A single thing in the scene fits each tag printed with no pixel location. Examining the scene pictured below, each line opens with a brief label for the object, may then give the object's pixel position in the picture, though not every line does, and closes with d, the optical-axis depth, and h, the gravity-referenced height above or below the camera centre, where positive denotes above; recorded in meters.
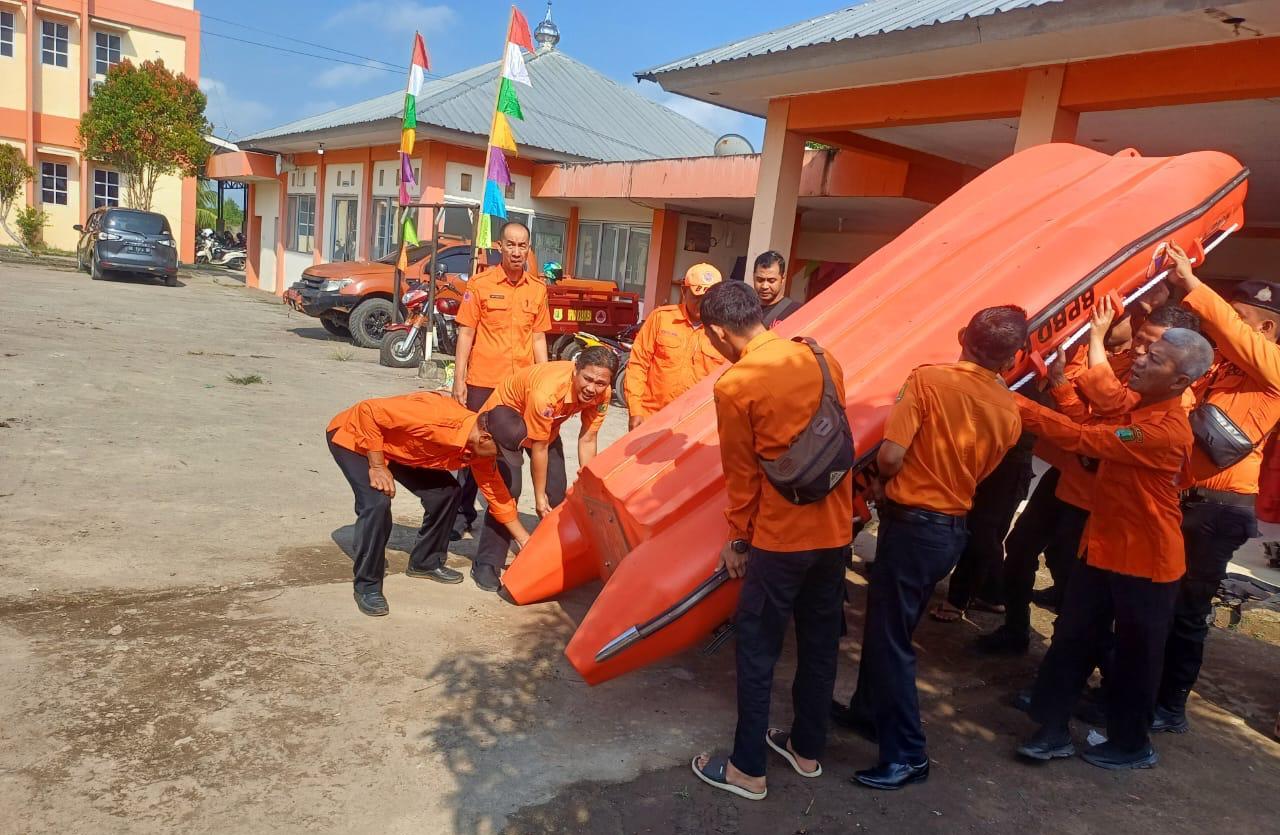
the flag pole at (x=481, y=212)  10.05 +0.45
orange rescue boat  3.05 -0.12
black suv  17.97 -0.74
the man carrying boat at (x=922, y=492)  2.65 -0.59
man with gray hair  2.71 -0.76
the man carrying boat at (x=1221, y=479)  3.14 -0.52
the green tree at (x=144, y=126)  22.23 +2.16
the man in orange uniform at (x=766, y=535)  2.44 -0.73
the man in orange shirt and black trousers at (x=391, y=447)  3.60 -0.87
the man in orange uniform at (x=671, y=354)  4.80 -0.46
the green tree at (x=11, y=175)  22.31 +0.54
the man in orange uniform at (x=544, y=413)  3.76 -0.70
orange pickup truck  10.77 -0.65
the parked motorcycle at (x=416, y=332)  10.63 -1.12
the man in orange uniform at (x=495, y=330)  5.18 -0.47
